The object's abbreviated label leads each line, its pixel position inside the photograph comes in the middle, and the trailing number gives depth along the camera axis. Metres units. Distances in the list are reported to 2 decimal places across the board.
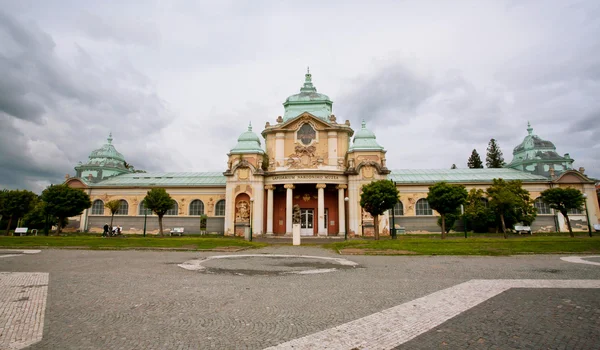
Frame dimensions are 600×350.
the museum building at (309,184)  39.98
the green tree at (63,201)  37.09
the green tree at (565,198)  32.38
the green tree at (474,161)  74.00
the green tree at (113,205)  42.41
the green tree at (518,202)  37.47
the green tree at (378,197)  30.27
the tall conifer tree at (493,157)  72.75
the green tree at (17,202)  40.06
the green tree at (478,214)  39.88
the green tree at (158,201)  37.50
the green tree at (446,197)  29.72
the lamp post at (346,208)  39.83
